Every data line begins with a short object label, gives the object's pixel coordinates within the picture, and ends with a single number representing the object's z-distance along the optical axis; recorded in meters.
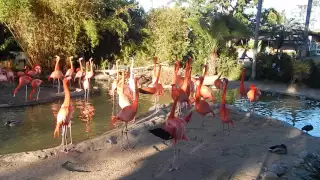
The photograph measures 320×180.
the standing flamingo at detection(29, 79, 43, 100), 8.43
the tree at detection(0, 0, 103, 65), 11.91
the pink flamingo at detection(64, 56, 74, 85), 10.45
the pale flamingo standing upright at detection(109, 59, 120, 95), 7.92
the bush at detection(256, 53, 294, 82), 13.09
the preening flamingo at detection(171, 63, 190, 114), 5.92
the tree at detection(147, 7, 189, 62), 15.25
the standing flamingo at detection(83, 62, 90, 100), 9.03
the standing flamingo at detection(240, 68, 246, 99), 7.68
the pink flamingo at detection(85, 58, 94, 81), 9.52
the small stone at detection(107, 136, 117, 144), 5.10
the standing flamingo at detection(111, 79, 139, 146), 4.70
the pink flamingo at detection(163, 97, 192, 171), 4.02
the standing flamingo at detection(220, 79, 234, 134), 5.41
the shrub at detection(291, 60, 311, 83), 12.60
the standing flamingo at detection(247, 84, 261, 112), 7.25
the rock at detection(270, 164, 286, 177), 4.06
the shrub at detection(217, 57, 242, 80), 14.97
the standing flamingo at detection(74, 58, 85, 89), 10.55
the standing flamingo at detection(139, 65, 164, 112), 6.71
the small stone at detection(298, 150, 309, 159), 4.72
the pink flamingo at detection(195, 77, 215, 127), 5.48
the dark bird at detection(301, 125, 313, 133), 6.23
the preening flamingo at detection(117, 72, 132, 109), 5.59
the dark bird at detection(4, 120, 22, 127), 6.18
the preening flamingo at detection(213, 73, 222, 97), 9.13
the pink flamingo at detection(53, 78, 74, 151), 4.63
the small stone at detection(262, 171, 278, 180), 3.96
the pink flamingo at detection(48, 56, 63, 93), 9.66
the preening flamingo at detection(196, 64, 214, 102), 6.92
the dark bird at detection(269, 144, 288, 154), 4.81
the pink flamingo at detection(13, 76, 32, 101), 8.56
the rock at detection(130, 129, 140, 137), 5.47
